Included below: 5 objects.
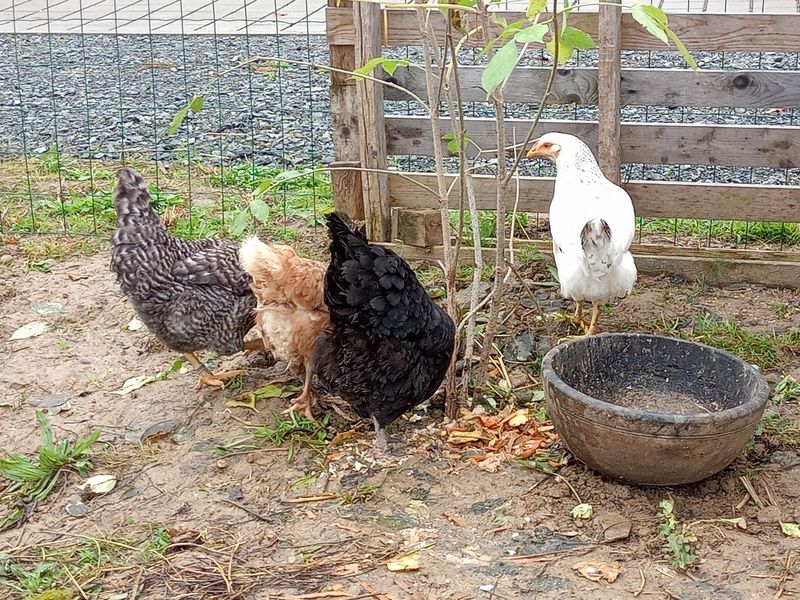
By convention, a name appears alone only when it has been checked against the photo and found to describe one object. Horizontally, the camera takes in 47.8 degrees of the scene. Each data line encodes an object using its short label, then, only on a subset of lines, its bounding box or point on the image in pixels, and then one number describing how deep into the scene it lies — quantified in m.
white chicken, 4.39
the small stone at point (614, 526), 3.29
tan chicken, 4.06
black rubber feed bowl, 3.25
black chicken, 3.71
